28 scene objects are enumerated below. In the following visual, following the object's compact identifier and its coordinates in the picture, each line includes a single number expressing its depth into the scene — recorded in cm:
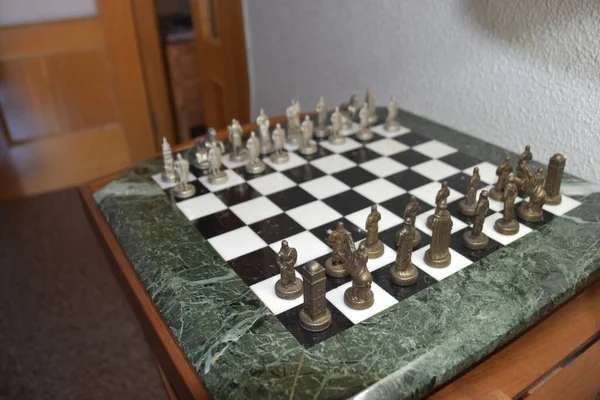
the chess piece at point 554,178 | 117
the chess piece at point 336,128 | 156
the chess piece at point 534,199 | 110
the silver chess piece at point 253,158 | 141
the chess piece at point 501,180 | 121
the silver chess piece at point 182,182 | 130
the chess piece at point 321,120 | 161
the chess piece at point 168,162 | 137
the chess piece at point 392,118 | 162
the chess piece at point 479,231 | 103
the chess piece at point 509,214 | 108
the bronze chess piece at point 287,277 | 91
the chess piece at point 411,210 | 102
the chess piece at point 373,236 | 102
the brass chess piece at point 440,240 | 97
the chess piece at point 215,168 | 135
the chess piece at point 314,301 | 84
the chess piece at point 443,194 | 101
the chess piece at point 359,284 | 88
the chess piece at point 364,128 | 158
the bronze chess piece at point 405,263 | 94
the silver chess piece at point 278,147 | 146
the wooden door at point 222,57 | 270
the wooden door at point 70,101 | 269
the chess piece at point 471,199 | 116
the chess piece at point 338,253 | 94
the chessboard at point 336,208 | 96
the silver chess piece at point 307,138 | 150
